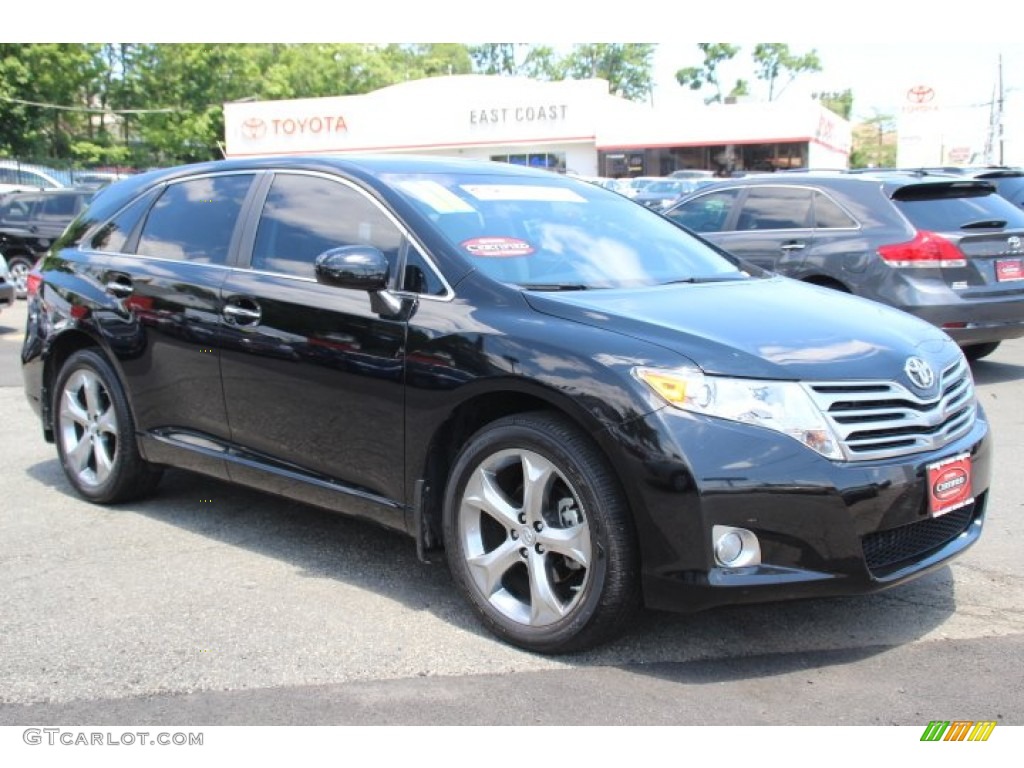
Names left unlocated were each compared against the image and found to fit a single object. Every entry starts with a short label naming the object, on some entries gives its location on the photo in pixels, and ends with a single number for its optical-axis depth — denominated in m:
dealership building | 43.62
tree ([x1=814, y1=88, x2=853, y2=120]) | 114.62
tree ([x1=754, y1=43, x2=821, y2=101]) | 87.81
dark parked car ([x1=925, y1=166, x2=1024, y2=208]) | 12.28
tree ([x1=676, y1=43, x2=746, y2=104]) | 77.32
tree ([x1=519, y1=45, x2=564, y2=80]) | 100.06
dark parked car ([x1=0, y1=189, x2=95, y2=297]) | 18.20
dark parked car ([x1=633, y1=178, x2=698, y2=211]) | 25.48
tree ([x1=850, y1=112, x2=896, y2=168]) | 103.51
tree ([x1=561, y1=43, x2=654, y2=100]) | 95.88
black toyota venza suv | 3.33
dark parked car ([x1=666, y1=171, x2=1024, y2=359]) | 8.30
